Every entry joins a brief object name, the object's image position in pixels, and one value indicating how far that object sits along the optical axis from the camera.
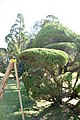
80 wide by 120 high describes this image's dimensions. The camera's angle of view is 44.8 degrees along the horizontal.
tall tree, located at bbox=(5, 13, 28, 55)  10.11
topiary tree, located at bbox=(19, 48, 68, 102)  2.45
